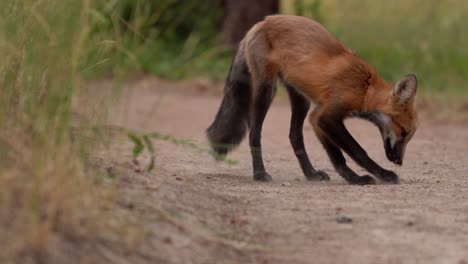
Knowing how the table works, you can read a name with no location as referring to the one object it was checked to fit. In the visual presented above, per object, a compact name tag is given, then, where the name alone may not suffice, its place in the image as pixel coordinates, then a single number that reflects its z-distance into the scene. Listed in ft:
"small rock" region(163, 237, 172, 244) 31.29
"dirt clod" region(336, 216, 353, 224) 36.81
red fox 51.31
